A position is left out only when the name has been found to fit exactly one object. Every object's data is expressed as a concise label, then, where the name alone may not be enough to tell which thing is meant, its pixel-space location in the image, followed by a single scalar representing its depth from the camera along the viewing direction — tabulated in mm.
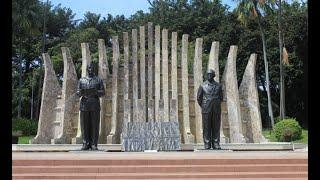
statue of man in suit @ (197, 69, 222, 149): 14039
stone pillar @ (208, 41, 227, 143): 20766
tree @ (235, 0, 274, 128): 34250
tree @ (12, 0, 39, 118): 37938
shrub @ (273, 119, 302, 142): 26281
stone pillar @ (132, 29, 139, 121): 21031
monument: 20172
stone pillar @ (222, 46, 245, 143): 19969
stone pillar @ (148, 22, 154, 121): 21148
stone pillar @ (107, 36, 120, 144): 19844
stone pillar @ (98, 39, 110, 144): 20359
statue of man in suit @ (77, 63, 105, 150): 13844
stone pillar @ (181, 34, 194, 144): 20156
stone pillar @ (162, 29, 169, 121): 20594
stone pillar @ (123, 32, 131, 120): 20859
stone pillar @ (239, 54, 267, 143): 20375
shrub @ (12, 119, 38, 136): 33469
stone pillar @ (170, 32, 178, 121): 20808
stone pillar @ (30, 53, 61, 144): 20266
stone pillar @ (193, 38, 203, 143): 20578
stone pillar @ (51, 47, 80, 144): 19984
